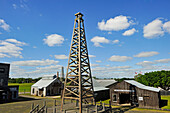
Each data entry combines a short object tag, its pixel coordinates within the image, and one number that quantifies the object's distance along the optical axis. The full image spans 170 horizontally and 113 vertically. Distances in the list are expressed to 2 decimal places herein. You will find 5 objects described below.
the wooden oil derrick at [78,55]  16.73
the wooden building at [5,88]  31.12
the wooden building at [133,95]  23.20
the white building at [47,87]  41.47
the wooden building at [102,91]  31.02
